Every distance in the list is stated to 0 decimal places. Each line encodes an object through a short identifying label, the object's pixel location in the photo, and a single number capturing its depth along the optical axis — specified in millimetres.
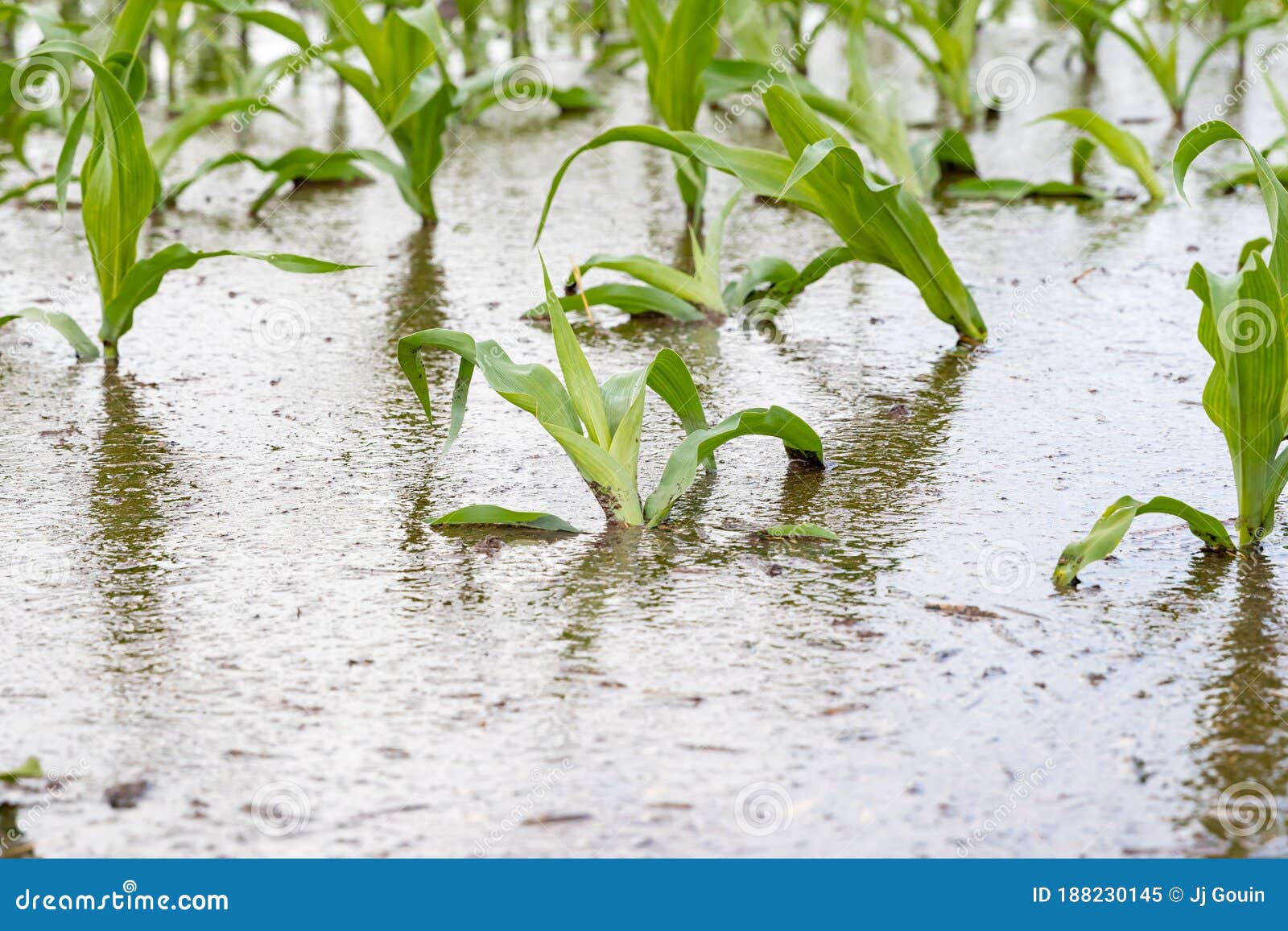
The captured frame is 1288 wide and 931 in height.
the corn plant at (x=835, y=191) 4637
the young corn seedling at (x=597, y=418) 3871
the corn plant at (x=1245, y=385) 3453
